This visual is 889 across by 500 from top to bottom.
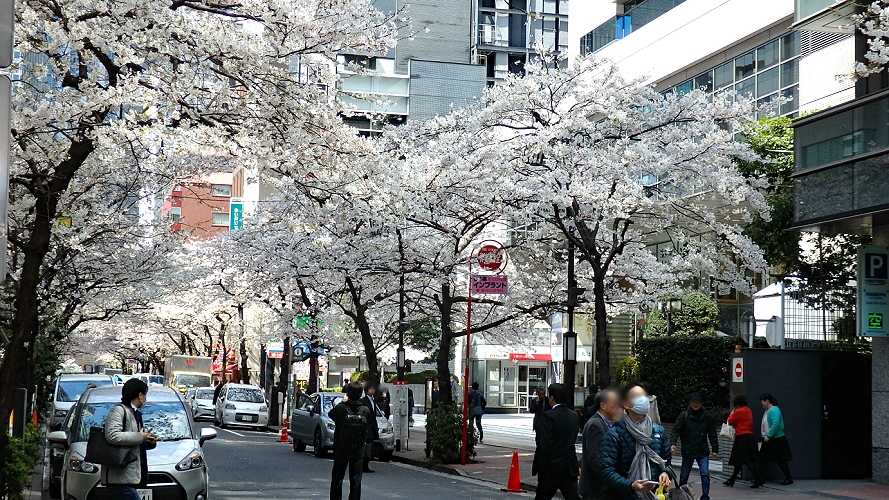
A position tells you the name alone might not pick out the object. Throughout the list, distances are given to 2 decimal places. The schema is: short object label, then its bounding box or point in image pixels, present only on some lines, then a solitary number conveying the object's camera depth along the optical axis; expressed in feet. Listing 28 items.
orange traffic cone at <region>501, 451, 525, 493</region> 65.31
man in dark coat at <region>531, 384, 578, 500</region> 43.24
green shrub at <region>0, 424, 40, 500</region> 41.16
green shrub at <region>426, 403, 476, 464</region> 86.22
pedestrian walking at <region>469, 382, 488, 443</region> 112.52
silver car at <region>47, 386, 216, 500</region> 46.14
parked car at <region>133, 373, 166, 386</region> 191.31
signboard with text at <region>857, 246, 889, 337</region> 69.51
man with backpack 49.44
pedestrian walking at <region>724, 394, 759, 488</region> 69.41
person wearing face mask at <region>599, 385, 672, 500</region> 27.91
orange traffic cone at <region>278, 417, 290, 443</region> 120.47
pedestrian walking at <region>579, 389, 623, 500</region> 28.30
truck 215.92
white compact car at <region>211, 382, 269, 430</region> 146.51
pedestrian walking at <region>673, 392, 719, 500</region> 59.67
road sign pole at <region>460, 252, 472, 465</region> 81.46
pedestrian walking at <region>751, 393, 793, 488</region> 69.97
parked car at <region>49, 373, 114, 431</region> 86.09
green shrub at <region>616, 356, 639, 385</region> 141.59
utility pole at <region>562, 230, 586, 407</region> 80.64
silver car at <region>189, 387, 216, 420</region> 171.53
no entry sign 72.43
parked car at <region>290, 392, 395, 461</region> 92.84
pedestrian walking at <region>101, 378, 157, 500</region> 33.94
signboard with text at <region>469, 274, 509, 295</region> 79.15
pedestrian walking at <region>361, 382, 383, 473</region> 52.80
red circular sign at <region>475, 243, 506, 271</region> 79.82
